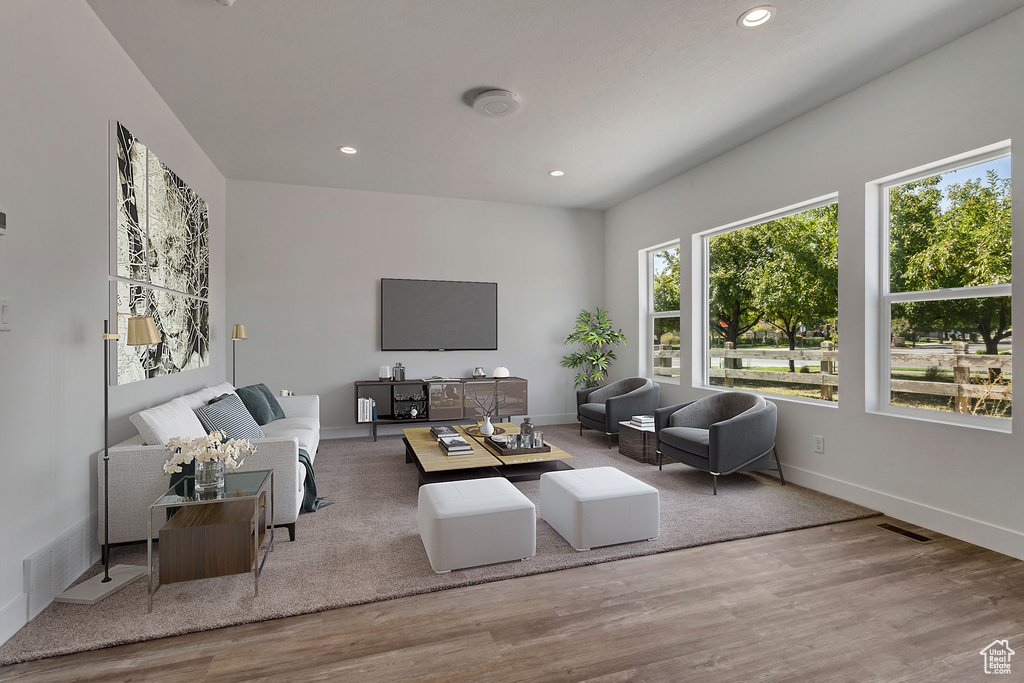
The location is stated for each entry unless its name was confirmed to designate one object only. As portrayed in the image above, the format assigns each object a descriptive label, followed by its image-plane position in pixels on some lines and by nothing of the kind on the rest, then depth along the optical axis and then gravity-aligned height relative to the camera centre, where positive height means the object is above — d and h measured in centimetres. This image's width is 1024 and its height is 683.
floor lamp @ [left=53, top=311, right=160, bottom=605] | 223 -111
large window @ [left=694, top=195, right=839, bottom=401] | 400 +33
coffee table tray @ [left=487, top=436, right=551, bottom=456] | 376 -82
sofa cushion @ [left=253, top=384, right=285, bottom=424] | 458 -59
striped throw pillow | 335 -53
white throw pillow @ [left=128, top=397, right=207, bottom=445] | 273 -47
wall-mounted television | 607 +31
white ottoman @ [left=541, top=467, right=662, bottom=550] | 274 -94
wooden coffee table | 358 -87
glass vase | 235 -64
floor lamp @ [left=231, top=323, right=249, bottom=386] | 510 +10
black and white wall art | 300 +57
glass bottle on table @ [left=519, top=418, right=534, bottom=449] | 387 -73
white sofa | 262 -73
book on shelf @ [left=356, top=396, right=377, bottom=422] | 565 -77
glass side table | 217 -85
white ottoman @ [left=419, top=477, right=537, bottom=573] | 249 -94
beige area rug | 207 -114
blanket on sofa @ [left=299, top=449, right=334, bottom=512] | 337 -102
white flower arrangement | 236 -52
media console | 584 -67
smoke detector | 356 +172
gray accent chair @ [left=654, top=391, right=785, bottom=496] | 377 -77
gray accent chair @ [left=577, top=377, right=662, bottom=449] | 533 -69
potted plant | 648 -5
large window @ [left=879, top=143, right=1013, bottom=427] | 292 +31
